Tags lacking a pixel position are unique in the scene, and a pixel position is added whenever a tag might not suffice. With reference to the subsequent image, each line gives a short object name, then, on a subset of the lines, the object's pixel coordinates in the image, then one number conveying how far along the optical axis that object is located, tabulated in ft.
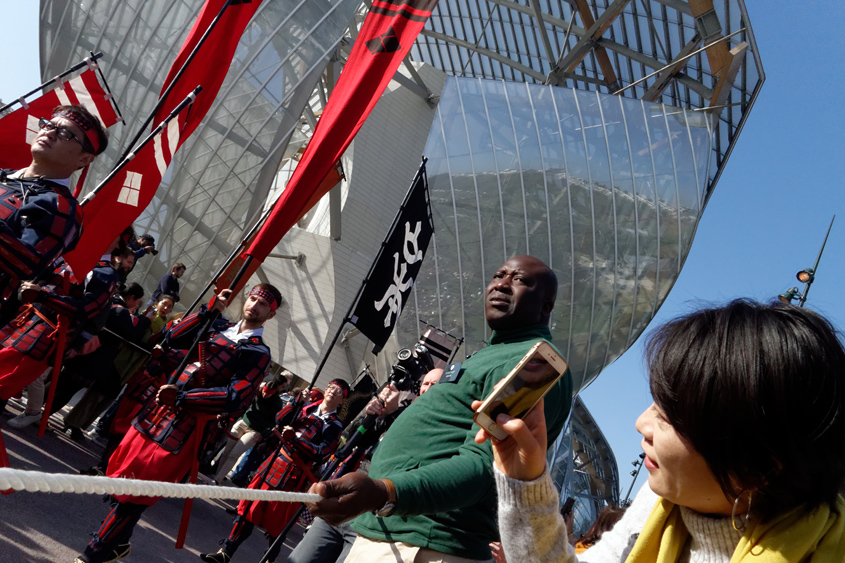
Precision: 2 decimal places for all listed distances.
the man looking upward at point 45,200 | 9.84
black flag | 20.15
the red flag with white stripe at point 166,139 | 15.38
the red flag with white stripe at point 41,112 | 18.75
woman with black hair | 4.06
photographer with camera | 9.18
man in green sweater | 5.78
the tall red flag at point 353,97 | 15.81
